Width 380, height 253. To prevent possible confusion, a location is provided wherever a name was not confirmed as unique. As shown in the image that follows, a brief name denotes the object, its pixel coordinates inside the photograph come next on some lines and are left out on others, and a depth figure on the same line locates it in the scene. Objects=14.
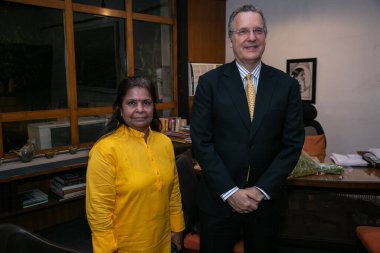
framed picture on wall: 4.25
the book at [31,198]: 2.82
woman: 1.38
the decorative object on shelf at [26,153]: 2.98
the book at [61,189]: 3.01
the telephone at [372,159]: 2.35
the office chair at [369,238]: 1.72
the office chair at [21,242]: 1.29
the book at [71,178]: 3.05
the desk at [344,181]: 2.03
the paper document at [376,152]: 2.40
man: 1.47
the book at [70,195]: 3.02
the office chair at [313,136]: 2.95
